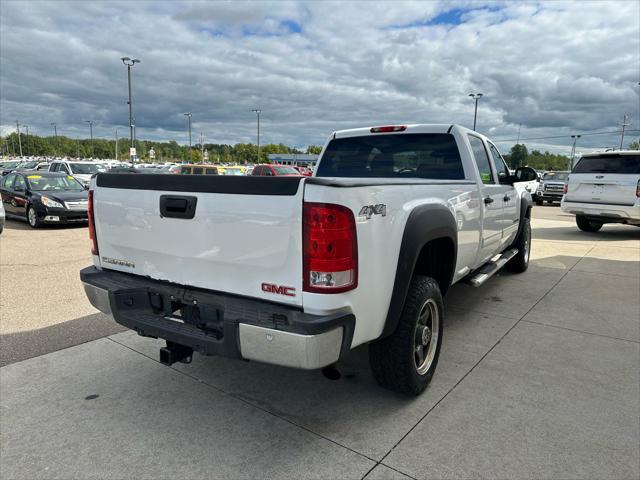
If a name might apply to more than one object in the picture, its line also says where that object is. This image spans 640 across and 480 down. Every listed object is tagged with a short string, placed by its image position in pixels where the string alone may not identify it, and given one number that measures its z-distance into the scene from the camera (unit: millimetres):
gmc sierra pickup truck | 2320
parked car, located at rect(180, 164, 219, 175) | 21812
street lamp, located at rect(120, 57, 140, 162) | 28516
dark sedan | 11289
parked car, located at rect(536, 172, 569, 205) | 22719
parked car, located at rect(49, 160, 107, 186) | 19547
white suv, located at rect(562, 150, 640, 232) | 10094
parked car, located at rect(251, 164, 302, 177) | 22734
